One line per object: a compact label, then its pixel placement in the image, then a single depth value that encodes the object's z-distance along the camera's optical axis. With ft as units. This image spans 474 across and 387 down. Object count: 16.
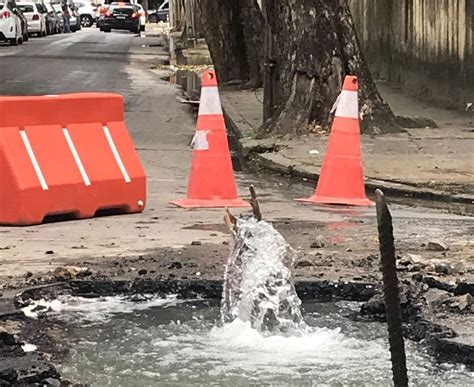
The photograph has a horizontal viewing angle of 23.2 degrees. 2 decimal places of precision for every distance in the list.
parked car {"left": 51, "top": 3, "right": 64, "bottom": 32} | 222.40
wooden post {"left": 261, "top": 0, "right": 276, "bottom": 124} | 48.96
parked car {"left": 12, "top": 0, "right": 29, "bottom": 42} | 157.14
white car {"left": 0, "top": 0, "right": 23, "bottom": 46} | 149.59
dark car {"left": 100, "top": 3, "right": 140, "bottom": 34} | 223.51
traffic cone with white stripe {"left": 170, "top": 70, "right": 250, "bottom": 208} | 31.24
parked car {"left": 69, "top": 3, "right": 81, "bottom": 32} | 245.86
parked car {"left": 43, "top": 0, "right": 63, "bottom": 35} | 206.90
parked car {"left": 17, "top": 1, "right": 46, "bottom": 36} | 186.39
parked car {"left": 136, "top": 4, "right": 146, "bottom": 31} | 228.02
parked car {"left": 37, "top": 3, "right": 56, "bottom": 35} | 196.83
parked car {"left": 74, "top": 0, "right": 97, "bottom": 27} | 295.07
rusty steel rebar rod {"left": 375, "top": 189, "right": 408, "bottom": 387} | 10.05
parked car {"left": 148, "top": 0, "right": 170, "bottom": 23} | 305.79
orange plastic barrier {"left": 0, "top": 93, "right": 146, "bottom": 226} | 27.91
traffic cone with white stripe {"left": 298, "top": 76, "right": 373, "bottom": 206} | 31.83
